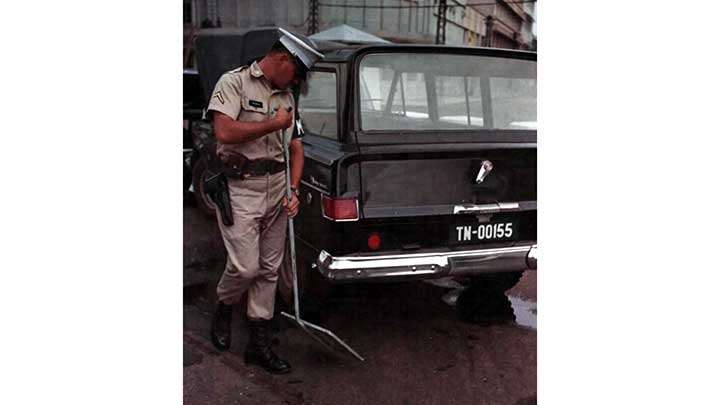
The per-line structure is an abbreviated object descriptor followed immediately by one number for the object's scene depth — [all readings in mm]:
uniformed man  2363
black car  2564
